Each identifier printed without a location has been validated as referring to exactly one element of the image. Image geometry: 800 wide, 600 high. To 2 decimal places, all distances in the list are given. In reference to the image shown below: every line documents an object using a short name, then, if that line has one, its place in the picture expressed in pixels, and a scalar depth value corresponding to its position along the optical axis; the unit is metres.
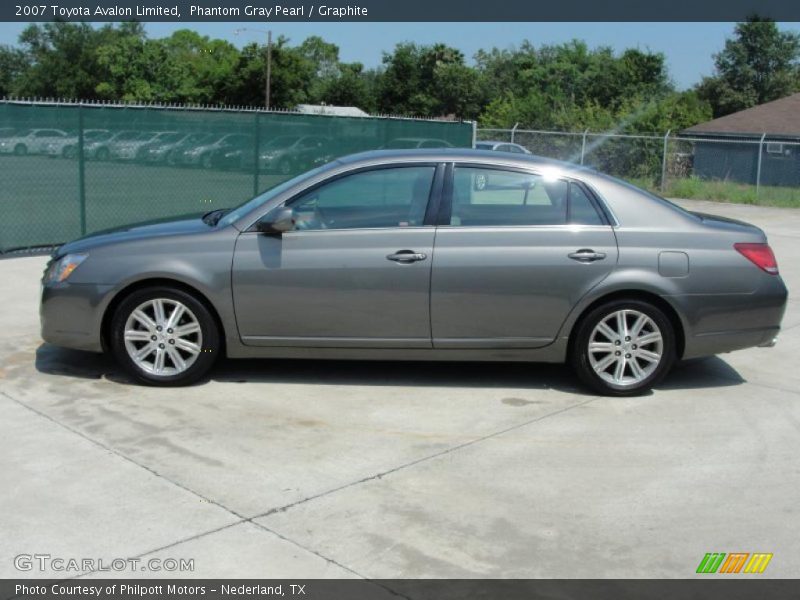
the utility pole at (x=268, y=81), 54.44
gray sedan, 6.39
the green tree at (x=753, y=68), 57.00
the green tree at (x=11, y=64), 85.38
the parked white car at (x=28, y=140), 11.90
